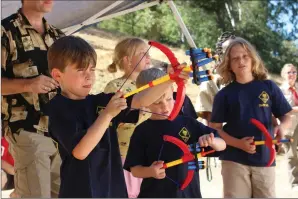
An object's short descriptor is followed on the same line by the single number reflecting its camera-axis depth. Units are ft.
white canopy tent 11.60
